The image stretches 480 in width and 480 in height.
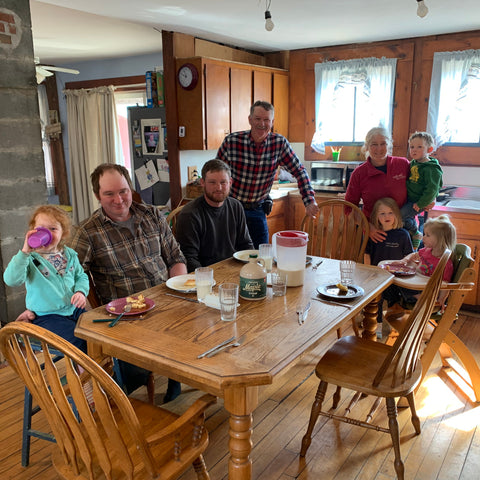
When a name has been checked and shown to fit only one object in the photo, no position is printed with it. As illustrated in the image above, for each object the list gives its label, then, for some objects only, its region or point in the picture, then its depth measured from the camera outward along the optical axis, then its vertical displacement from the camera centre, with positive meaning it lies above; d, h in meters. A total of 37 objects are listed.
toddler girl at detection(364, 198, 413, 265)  3.05 -0.66
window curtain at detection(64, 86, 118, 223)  5.82 -0.04
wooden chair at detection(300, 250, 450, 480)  1.67 -0.96
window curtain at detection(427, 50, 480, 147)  3.92 +0.38
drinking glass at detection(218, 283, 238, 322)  1.65 -0.61
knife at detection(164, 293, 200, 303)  1.87 -0.68
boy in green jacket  3.06 -0.33
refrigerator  4.46 -0.20
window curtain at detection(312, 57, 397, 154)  4.36 +0.44
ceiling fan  3.34 +0.44
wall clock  3.84 +0.47
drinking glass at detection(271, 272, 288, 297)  1.91 -0.64
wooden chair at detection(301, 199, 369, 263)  2.90 -0.66
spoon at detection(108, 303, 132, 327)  1.63 -0.66
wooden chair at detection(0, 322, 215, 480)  1.16 -0.80
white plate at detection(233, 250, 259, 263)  2.37 -0.64
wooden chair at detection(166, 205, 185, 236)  2.72 -0.50
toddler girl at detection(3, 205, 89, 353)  2.00 -0.64
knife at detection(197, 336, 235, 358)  1.41 -0.68
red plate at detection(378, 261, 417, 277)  2.37 -0.73
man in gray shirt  2.54 -0.52
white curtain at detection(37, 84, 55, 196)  6.31 -0.08
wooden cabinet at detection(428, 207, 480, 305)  3.49 -0.77
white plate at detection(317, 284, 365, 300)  1.86 -0.67
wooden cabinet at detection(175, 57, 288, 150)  3.91 +0.29
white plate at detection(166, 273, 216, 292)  1.95 -0.66
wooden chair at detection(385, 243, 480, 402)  2.22 -1.01
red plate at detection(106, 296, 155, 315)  1.71 -0.66
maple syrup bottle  1.85 -0.60
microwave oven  4.43 -0.43
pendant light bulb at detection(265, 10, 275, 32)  2.96 +0.70
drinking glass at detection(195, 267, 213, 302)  1.85 -0.60
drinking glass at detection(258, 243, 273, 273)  2.23 -0.60
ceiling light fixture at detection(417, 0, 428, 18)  2.54 +0.67
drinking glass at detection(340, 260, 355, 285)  2.06 -0.62
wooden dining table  1.33 -0.68
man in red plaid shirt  3.30 -0.26
